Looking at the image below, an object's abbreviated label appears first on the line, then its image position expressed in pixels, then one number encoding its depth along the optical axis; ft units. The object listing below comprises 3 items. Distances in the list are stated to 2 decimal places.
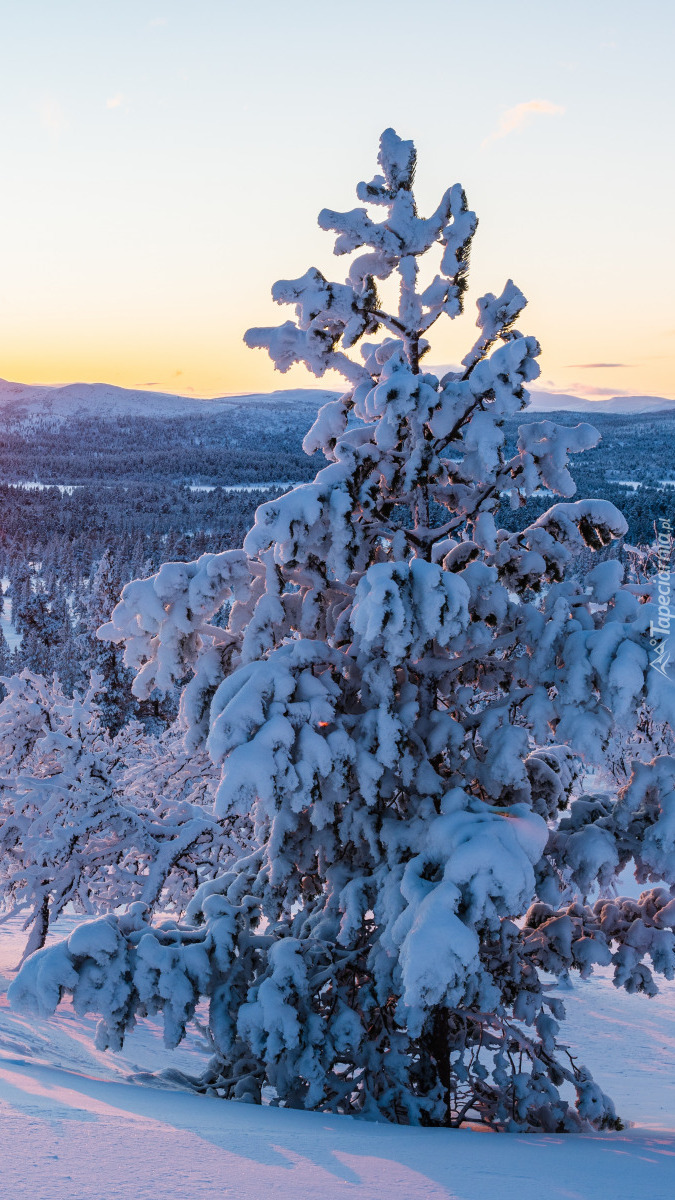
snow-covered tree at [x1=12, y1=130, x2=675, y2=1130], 19.36
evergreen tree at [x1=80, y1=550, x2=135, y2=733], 91.45
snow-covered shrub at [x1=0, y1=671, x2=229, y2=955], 28.14
